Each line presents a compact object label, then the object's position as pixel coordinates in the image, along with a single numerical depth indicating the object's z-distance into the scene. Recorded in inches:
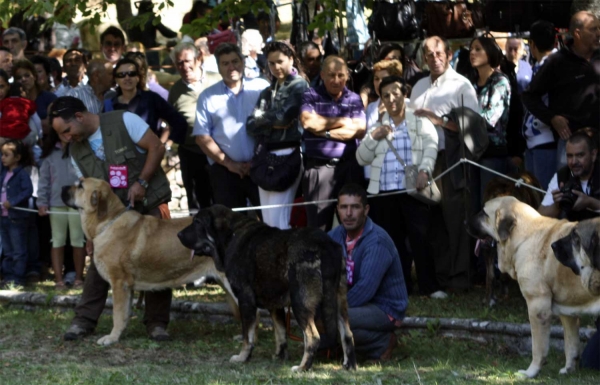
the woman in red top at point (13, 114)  485.4
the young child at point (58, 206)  477.1
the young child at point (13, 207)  489.6
